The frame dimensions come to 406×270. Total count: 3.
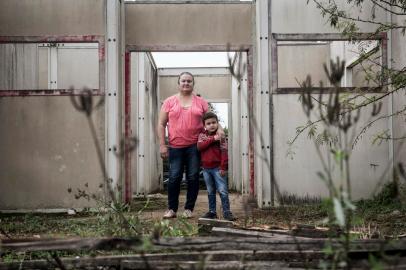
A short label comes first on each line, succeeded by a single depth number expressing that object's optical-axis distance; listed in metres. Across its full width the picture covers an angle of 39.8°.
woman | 6.48
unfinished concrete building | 7.66
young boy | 6.10
